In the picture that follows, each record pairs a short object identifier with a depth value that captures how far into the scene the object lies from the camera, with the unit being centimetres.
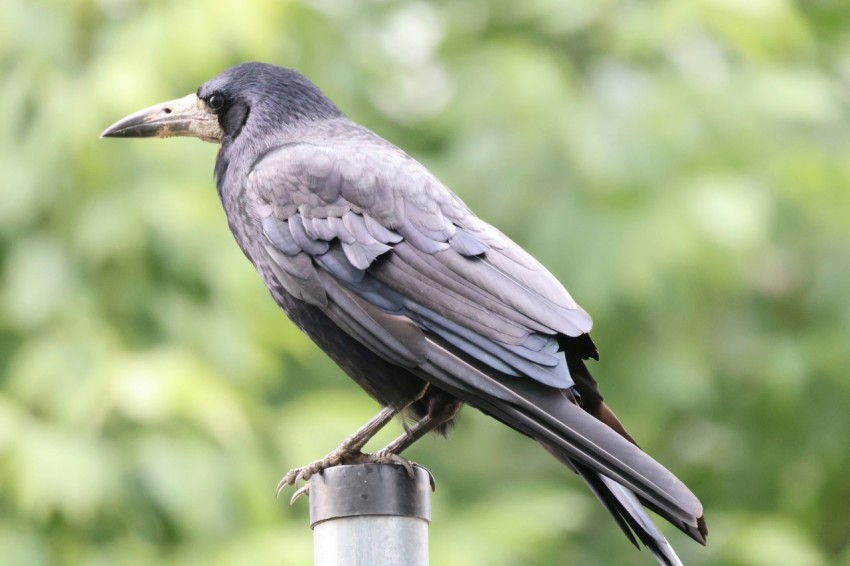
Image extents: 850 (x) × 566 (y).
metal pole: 674
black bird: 722
